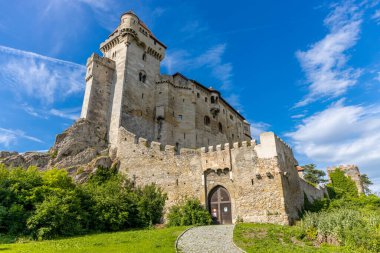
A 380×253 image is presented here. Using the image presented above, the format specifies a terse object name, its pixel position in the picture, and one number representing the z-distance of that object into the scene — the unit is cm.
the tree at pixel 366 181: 5329
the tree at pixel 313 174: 5469
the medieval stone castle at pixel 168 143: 2042
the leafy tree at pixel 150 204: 2122
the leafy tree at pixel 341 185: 3319
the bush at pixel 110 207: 1920
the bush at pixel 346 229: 1254
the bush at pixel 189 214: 2002
